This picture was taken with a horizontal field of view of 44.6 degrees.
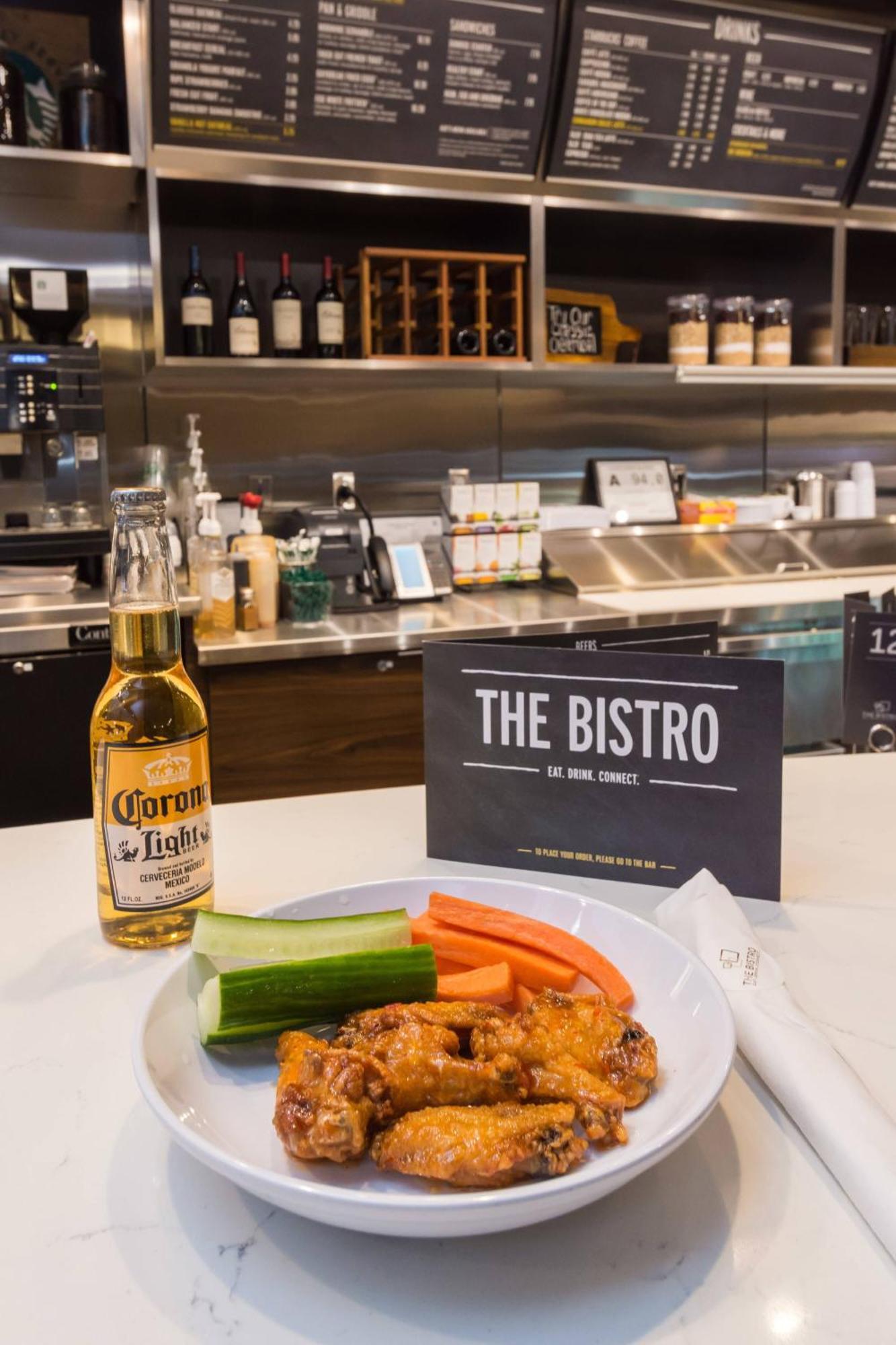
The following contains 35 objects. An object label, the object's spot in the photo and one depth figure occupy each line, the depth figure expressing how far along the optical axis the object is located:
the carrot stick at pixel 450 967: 0.84
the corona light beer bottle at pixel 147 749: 0.87
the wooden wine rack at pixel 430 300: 3.13
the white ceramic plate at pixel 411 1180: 0.52
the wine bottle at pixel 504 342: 3.22
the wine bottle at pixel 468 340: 3.19
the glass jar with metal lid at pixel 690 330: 3.52
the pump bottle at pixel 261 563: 2.84
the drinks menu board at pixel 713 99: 3.25
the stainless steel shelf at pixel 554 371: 2.95
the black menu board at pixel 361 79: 2.85
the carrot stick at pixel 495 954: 0.81
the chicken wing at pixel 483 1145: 0.56
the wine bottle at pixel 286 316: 3.13
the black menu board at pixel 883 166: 3.60
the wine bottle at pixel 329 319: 3.15
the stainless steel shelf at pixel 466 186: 2.89
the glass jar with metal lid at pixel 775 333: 3.59
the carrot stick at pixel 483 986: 0.78
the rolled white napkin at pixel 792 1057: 0.59
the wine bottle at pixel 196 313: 3.06
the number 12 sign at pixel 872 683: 1.51
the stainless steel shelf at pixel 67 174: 2.69
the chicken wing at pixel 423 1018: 0.68
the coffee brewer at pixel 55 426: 2.70
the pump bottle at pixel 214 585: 2.72
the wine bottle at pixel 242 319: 3.06
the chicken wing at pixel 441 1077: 0.61
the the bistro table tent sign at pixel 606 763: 1.01
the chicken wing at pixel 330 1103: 0.58
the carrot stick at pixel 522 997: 0.80
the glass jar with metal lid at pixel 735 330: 3.54
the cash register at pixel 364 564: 3.01
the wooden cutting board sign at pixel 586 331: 3.55
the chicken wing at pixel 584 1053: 0.62
